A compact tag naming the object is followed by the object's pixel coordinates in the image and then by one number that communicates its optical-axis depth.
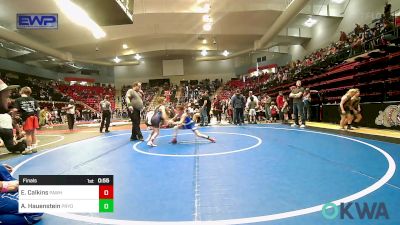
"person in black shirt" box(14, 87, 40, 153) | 6.21
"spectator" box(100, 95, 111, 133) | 10.50
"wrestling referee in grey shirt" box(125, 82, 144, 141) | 7.71
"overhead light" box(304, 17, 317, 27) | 20.65
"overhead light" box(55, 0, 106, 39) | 10.80
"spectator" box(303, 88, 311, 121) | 11.01
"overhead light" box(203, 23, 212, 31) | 20.25
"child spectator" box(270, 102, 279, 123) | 14.95
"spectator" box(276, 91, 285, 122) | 13.71
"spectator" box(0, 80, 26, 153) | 5.72
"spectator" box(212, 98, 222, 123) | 15.05
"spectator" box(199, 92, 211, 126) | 12.21
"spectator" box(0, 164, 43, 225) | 2.16
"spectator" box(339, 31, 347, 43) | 15.77
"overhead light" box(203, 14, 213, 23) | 18.98
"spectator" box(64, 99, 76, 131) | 12.55
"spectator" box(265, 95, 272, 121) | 14.26
